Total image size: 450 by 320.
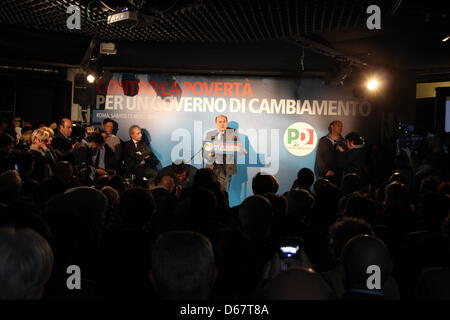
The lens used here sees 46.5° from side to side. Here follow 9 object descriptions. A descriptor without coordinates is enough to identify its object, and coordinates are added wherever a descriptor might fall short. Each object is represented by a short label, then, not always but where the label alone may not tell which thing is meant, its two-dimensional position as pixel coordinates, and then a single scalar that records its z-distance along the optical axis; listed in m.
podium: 10.71
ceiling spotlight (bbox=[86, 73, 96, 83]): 10.33
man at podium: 10.57
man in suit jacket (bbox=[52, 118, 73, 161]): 7.40
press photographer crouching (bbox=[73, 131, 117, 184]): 8.26
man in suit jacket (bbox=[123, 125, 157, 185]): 10.66
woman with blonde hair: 6.20
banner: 11.18
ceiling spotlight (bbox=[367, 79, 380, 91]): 10.51
